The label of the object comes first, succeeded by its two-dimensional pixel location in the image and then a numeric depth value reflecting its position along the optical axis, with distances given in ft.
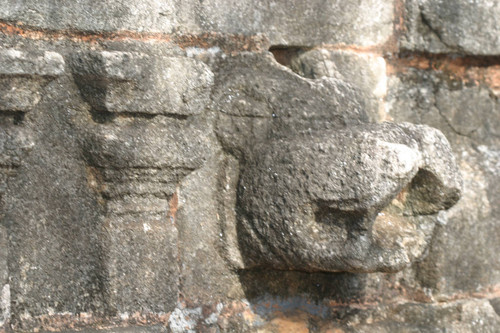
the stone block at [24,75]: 11.81
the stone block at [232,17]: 12.66
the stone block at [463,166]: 17.08
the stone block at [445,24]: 17.19
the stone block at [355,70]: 15.59
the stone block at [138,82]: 12.63
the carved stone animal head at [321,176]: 13.59
